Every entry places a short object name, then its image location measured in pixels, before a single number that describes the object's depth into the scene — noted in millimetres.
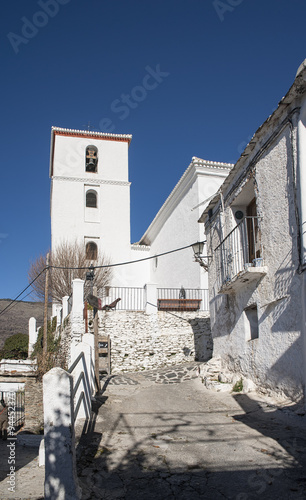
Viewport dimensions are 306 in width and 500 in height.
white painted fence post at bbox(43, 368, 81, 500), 3645
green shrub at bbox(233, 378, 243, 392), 8613
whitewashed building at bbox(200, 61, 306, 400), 6676
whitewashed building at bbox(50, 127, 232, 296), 24078
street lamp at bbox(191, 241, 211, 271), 11289
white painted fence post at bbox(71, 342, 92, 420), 6230
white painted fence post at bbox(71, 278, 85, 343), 13977
